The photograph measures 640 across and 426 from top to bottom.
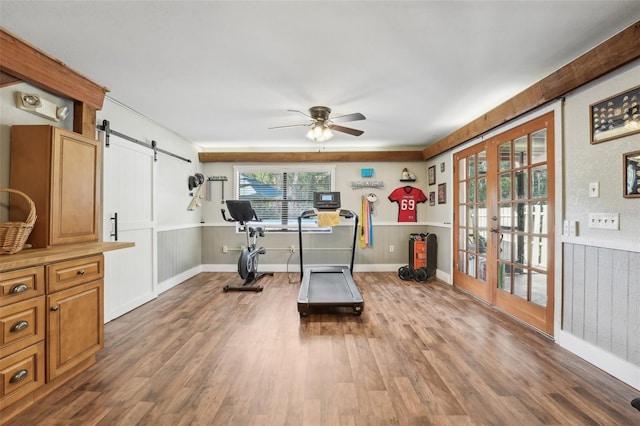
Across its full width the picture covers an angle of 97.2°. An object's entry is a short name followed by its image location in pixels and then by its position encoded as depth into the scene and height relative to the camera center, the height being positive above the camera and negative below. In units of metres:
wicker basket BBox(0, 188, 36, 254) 1.89 -0.18
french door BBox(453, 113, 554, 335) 2.85 -0.08
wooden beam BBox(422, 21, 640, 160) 1.93 +1.16
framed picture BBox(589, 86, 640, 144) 2.01 +0.75
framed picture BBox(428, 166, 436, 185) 5.43 +0.76
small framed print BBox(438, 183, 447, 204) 5.02 +0.37
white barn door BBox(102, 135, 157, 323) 3.18 -0.14
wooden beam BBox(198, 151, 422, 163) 5.55 +1.11
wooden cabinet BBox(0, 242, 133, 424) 1.68 -0.74
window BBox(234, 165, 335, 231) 5.82 +0.46
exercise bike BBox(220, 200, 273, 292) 4.46 -0.68
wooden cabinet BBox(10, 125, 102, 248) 2.17 +0.25
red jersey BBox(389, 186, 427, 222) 5.72 +0.29
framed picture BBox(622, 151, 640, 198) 1.98 +0.30
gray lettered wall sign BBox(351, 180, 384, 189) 5.73 +0.59
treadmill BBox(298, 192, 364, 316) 3.35 -1.06
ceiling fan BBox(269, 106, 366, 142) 3.39 +1.11
